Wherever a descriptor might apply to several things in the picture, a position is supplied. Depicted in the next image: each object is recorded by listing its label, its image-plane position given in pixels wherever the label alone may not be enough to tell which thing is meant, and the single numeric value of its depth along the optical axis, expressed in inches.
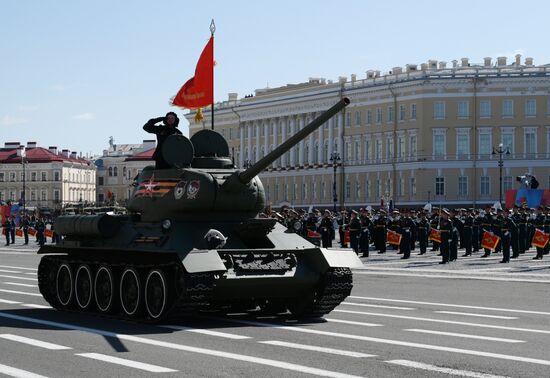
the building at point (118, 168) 7490.2
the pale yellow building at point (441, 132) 4379.9
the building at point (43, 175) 7421.3
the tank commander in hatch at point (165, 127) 791.1
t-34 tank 690.8
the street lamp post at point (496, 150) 4264.3
